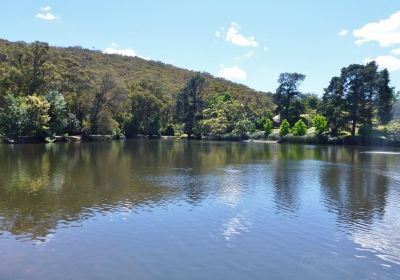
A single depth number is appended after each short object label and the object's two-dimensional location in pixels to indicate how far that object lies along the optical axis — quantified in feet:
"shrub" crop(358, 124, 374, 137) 311.88
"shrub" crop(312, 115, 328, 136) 341.00
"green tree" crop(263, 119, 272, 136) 397.43
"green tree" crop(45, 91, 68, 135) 285.84
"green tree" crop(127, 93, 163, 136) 389.80
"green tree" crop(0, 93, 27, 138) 255.29
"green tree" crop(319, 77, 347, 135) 322.34
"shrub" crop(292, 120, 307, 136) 359.05
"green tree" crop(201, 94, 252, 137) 402.11
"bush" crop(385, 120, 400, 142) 298.56
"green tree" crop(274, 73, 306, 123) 416.26
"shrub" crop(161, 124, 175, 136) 427.74
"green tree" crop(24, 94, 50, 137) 261.85
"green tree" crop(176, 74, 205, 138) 434.71
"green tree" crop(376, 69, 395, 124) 319.88
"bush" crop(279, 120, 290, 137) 371.15
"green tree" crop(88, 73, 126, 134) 338.34
